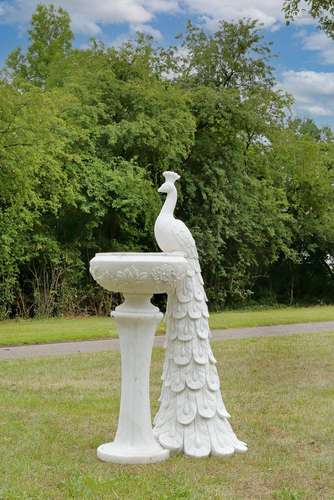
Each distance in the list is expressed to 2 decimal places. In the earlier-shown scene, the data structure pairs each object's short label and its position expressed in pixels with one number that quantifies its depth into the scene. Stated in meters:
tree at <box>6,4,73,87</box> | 34.38
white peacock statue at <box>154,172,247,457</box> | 5.88
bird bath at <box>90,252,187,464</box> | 5.50
